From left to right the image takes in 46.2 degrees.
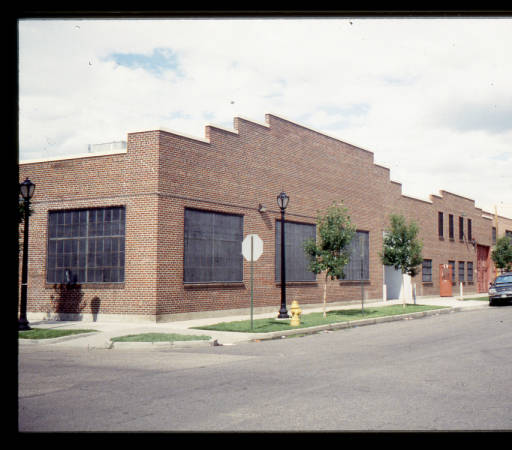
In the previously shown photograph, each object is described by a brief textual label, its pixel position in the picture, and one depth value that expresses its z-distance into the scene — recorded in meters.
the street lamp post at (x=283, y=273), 22.09
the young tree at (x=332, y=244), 24.81
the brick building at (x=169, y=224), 21.17
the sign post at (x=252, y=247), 18.56
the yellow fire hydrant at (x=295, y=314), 19.73
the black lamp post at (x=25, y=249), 18.30
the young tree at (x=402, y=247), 31.62
